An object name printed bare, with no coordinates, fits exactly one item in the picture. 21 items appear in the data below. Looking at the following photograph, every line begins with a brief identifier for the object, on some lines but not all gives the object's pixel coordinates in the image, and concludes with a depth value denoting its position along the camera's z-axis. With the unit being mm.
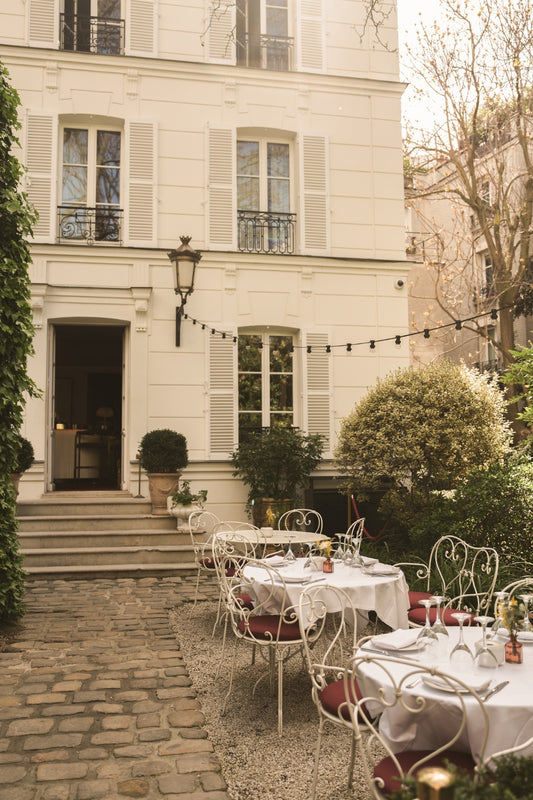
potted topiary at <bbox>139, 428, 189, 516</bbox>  8523
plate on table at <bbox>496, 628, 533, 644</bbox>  2895
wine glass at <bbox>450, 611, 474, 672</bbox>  2590
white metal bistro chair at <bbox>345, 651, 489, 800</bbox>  2184
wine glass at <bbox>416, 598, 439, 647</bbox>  2752
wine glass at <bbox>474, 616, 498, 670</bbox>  2561
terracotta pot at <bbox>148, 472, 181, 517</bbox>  8516
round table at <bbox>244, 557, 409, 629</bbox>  4102
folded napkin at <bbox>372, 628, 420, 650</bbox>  2760
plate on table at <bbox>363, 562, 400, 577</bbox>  4359
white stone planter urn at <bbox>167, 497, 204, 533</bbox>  8320
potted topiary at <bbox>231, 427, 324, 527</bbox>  8766
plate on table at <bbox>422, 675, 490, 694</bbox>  2337
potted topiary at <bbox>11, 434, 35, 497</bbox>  8141
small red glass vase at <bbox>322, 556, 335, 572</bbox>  4457
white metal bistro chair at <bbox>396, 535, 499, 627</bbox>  4465
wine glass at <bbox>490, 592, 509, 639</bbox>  2824
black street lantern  8703
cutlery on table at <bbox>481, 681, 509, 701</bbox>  2305
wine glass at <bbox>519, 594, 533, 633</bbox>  2751
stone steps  7555
